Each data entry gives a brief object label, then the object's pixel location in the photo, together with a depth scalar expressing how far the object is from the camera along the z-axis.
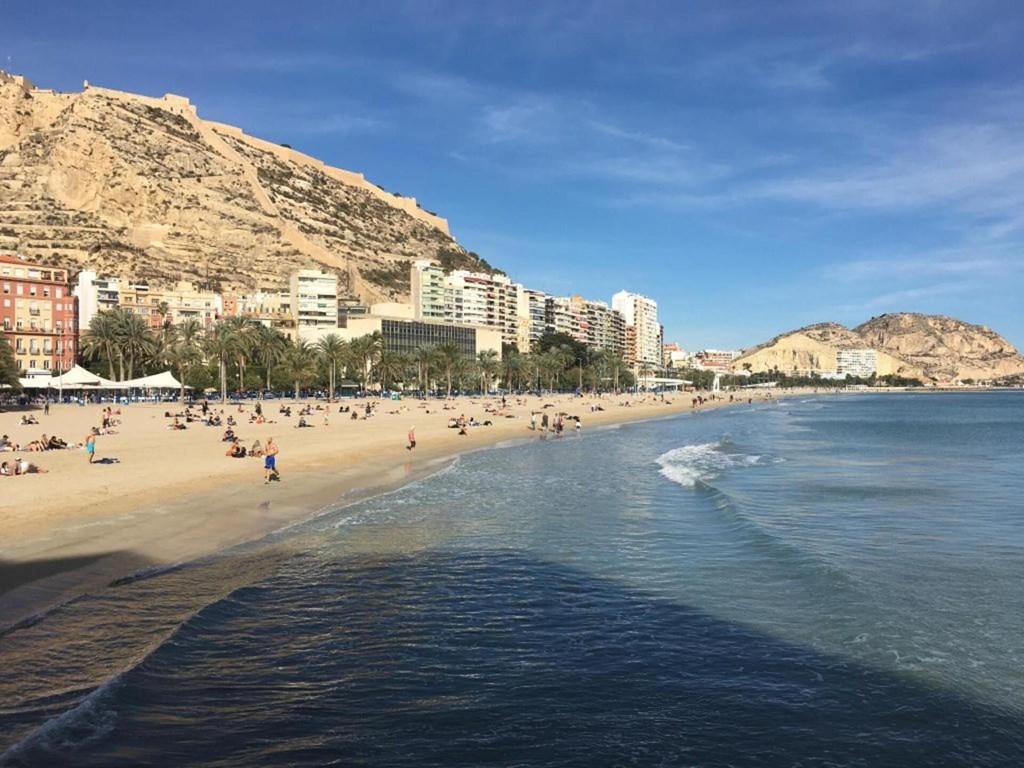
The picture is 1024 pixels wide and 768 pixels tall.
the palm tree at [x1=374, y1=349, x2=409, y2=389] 102.12
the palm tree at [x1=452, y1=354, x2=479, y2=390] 112.50
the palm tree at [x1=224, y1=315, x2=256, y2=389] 78.75
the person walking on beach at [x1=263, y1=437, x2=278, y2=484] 23.95
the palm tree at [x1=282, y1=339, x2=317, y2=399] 85.31
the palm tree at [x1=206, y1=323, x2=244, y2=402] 73.88
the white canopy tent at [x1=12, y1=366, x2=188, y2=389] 61.78
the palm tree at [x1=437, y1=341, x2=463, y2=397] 106.88
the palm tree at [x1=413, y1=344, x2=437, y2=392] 104.31
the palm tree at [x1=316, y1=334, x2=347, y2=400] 87.12
